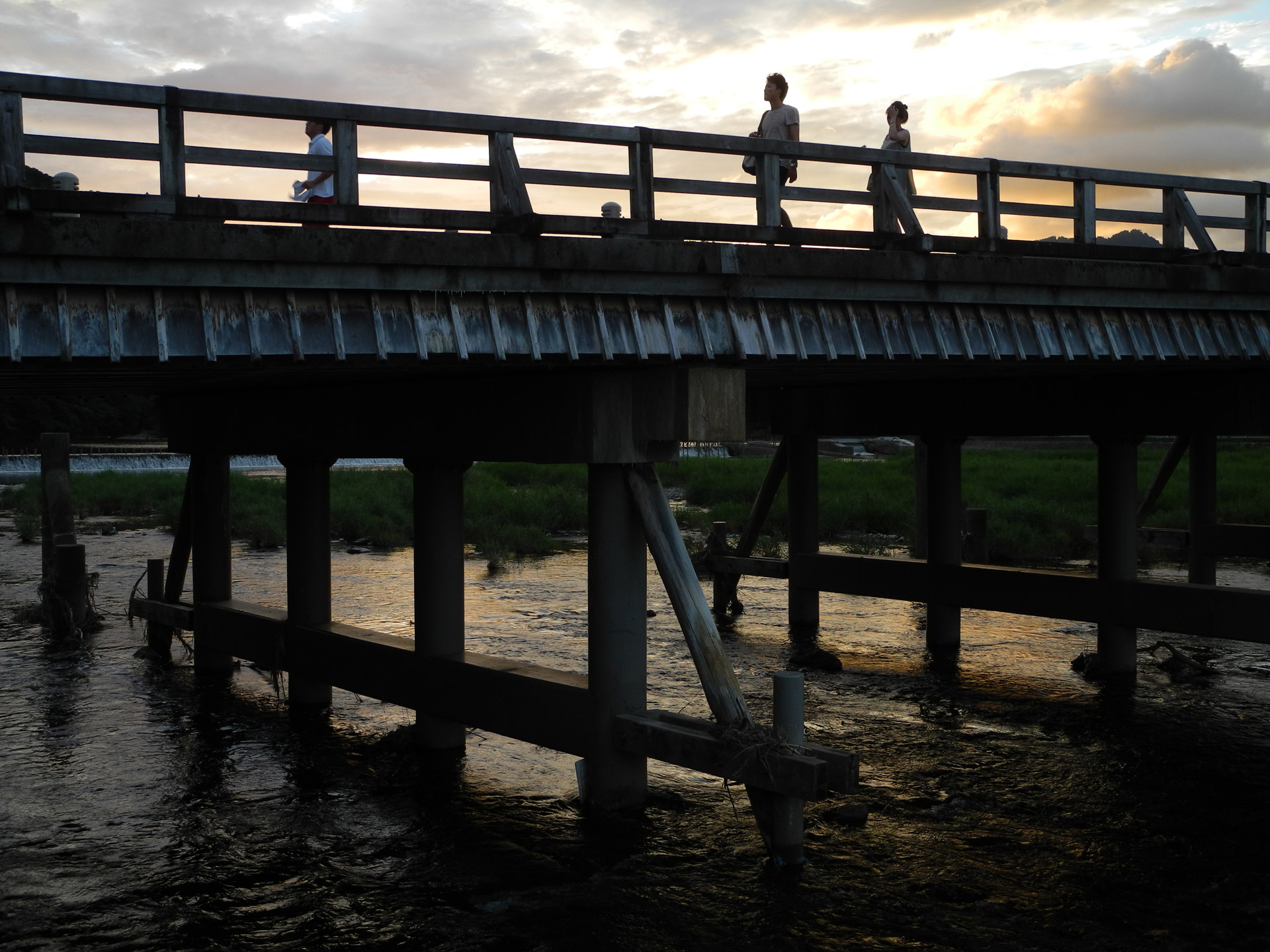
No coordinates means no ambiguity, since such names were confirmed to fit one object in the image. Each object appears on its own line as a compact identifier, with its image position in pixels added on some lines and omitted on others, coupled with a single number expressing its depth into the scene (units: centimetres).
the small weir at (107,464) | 5400
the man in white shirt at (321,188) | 992
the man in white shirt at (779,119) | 1162
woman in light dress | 1307
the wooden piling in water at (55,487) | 1925
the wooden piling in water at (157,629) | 1717
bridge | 784
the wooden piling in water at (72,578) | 1877
